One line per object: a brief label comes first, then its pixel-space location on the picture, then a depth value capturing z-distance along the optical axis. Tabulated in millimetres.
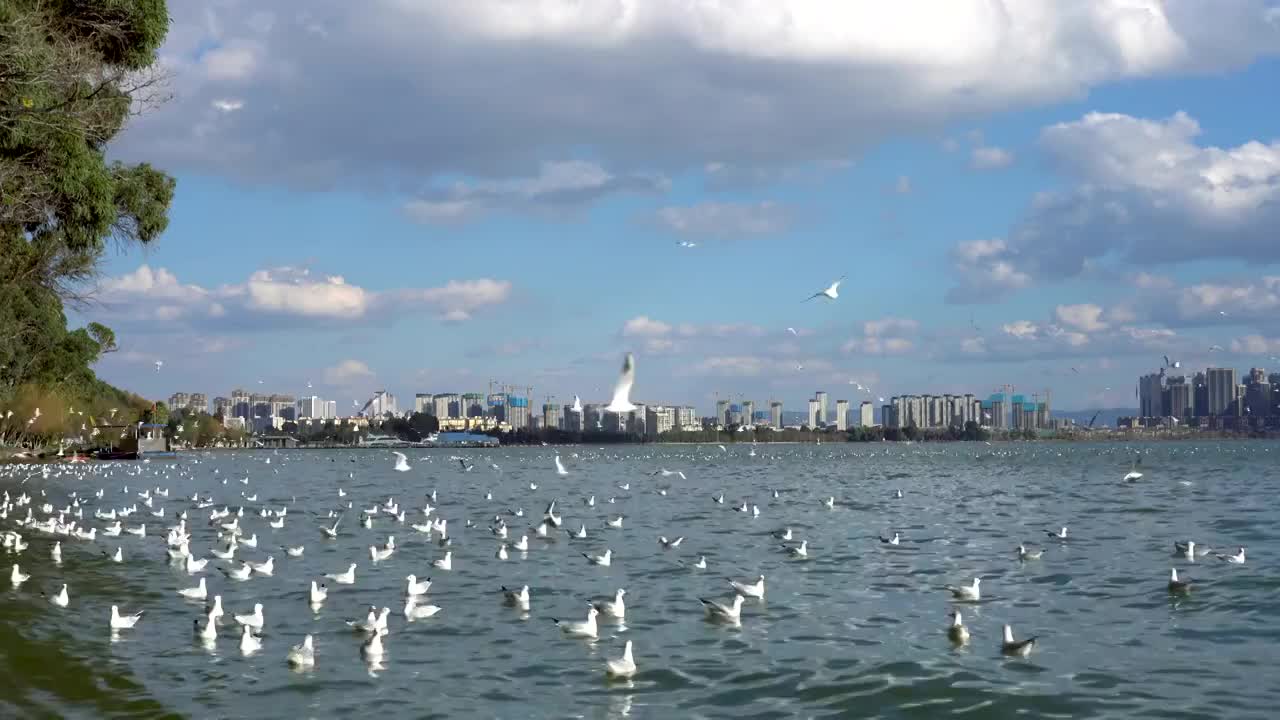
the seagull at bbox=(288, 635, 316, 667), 17062
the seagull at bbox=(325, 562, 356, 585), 26156
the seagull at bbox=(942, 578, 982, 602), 23516
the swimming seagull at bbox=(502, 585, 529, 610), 22828
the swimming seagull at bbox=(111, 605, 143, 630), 19391
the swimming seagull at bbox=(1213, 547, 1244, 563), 28297
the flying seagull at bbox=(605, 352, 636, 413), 37125
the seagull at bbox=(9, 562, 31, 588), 23723
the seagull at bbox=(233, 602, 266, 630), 19625
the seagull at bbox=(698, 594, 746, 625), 21125
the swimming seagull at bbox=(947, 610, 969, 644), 19105
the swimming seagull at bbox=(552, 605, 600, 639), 19500
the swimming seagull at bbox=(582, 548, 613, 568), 29484
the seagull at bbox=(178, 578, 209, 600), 23438
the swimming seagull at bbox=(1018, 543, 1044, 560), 30188
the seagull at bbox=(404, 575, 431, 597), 23625
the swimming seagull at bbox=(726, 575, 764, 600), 23500
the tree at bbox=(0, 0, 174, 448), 19734
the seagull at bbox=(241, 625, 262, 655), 18250
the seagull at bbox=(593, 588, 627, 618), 21516
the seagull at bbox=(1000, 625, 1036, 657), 17953
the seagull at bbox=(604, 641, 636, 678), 16891
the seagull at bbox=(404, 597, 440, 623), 21328
